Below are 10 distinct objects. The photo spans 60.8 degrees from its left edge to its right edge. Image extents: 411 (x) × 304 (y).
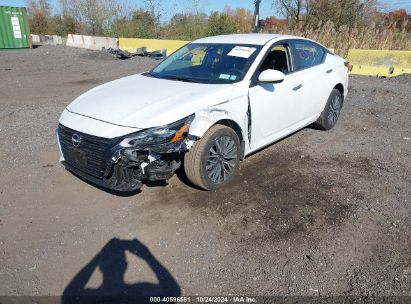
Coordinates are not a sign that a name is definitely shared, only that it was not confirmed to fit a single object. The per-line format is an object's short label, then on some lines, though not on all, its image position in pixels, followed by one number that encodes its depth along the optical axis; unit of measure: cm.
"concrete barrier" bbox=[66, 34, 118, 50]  2192
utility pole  1326
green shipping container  2327
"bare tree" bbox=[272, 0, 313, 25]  2681
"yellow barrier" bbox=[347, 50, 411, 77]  1206
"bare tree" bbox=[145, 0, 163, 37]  2555
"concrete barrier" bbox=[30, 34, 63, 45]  2881
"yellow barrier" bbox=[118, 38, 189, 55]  1791
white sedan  342
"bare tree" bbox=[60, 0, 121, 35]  3047
